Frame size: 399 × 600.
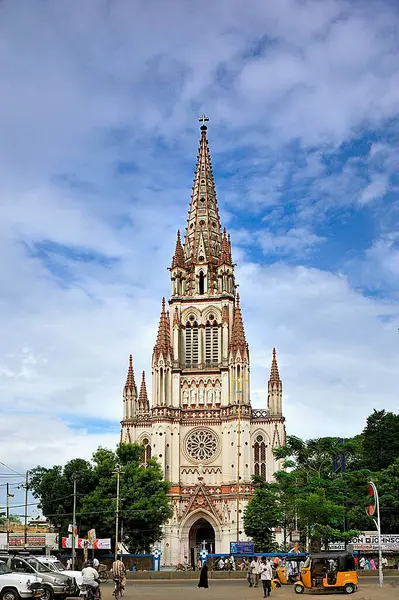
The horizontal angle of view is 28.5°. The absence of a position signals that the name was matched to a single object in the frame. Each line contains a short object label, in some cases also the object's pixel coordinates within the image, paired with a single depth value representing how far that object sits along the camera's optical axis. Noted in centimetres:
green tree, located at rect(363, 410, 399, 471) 8006
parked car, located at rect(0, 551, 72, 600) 2703
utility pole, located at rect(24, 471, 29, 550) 6807
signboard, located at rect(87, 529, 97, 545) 5234
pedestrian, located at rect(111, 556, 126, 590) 2953
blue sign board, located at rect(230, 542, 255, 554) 6288
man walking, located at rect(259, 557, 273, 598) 3161
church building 8331
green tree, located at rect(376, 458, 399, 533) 6256
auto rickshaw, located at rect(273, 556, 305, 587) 4352
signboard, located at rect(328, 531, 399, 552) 5653
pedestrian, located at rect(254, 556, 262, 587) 3813
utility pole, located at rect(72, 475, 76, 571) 4474
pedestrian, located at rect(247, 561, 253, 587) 4005
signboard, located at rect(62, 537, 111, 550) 5838
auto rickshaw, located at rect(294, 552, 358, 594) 3188
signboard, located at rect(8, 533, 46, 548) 6053
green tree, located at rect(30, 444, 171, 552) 6612
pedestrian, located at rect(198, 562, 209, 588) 3547
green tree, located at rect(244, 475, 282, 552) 7250
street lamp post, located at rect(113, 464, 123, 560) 5878
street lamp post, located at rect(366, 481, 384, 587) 3566
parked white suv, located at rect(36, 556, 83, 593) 2980
